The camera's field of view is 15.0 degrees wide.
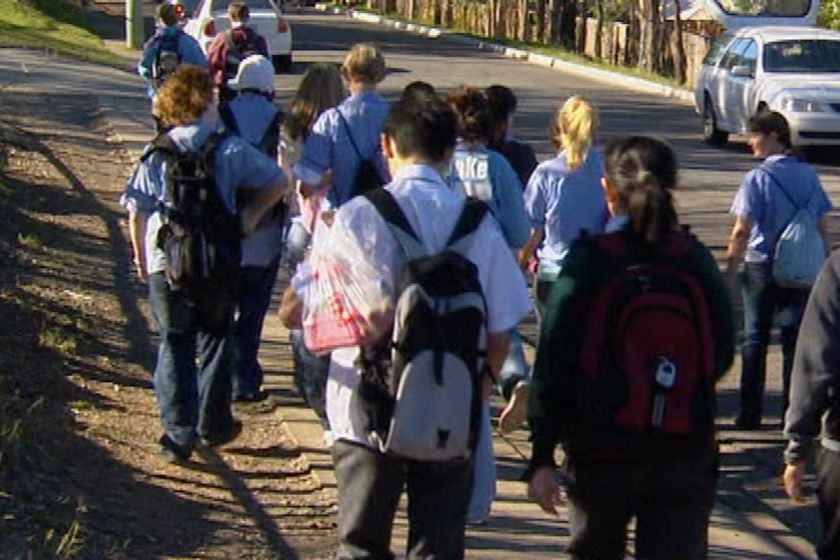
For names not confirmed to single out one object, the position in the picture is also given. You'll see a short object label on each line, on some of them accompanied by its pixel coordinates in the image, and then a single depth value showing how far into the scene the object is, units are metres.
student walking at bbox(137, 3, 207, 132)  28.06
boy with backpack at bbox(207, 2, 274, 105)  25.49
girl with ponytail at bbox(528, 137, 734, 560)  8.29
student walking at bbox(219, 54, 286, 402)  15.64
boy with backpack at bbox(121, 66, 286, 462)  13.31
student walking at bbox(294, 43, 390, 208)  14.41
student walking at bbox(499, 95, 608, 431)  14.75
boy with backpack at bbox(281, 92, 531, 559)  8.47
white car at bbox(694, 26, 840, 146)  37.07
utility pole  61.29
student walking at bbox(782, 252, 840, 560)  8.88
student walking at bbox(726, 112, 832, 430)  16.08
